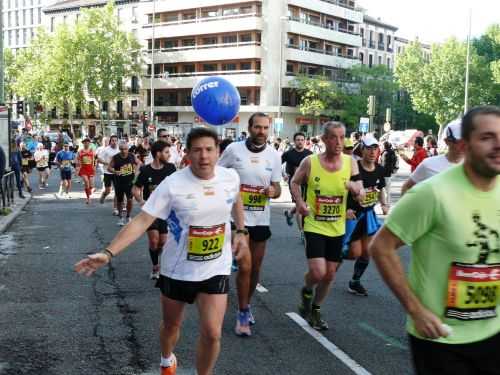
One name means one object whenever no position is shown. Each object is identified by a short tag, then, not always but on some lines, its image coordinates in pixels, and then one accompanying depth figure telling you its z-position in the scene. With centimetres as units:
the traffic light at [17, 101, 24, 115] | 3786
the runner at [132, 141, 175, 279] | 845
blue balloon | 964
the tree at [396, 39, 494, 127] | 6850
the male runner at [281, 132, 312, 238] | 1295
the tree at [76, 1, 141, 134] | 7006
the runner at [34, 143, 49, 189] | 2416
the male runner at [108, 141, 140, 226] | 1445
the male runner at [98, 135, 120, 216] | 1735
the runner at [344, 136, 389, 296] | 781
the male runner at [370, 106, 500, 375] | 285
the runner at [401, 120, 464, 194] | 611
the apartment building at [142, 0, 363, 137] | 6588
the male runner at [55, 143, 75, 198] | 2148
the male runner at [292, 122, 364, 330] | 620
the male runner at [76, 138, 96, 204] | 1989
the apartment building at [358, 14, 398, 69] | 8400
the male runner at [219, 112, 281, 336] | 646
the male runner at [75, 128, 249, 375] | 441
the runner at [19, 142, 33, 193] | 2312
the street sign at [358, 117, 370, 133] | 3656
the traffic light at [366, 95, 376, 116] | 2465
